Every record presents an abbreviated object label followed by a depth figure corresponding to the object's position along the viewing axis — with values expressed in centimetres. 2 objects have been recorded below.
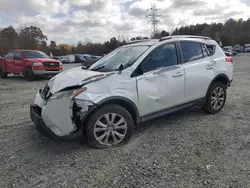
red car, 1135
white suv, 312
